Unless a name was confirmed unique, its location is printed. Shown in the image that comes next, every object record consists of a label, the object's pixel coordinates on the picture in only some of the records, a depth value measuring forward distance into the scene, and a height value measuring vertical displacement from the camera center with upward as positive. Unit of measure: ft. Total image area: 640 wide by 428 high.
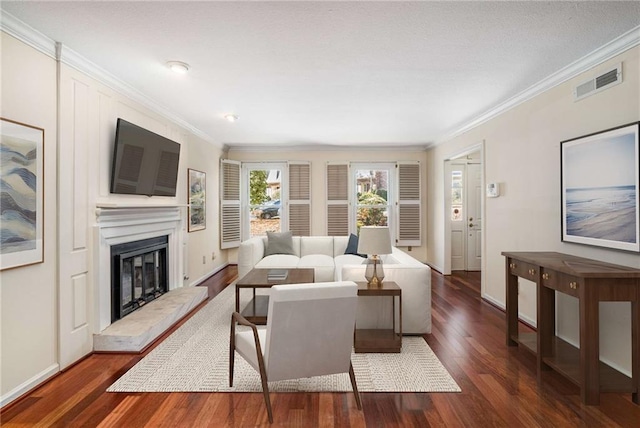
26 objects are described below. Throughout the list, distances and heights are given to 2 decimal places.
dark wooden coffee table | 11.80 -2.36
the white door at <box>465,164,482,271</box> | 21.29 -0.18
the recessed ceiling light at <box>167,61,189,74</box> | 9.52 +4.13
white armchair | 6.62 -2.39
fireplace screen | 10.98 -2.13
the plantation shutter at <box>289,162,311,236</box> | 23.08 +1.14
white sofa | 10.75 -2.67
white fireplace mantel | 10.06 -0.68
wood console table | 7.16 -2.21
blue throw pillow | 18.35 -1.66
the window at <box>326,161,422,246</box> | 23.03 +0.80
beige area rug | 7.91 -3.92
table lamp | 10.11 -0.93
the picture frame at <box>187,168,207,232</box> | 17.06 +0.74
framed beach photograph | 7.94 +0.65
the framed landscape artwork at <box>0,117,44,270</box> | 7.12 +0.44
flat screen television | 10.87 +1.82
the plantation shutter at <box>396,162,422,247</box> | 22.99 +0.40
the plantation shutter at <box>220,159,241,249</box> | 21.94 +0.66
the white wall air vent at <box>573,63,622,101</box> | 8.48 +3.40
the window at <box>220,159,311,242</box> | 22.82 +1.02
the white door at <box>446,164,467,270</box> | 21.26 -0.24
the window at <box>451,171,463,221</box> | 21.31 +1.18
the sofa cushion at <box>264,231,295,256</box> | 18.30 -1.56
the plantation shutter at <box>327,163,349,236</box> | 23.08 +1.00
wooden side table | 9.74 -3.58
